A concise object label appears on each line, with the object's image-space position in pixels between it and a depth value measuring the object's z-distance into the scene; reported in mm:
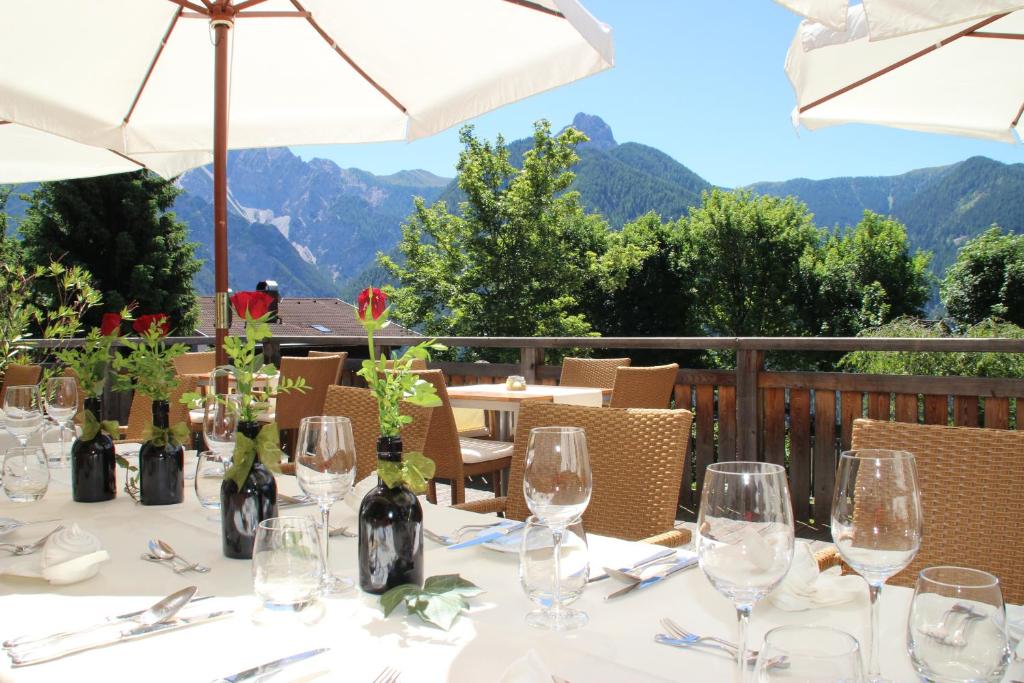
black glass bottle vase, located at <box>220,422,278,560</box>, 1306
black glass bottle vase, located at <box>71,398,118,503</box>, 1760
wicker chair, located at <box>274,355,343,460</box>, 4641
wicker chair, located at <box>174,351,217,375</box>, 6024
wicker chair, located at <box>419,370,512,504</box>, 3279
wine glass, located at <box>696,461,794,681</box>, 760
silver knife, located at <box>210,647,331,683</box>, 853
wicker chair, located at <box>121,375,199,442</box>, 3168
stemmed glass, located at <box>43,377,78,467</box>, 2092
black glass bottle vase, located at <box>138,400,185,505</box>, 1711
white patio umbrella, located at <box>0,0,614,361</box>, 2969
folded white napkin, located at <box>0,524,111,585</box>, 1180
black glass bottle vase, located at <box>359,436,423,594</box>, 1125
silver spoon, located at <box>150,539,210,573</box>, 1251
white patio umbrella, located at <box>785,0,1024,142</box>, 3541
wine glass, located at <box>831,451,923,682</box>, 888
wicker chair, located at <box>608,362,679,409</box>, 3680
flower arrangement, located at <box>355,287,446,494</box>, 1143
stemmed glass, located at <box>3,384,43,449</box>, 2082
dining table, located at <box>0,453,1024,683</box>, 888
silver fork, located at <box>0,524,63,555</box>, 1349
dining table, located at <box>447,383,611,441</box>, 3734
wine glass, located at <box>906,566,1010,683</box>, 679
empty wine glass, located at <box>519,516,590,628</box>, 1049
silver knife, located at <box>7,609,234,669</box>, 914
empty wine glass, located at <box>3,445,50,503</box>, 1720
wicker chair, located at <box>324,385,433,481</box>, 2387
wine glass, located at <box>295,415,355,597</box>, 1251
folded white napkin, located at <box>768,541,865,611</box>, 1056
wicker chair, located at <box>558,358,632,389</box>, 4699
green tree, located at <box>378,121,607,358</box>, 30375
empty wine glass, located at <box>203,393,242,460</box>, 1554
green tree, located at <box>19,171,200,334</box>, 25719
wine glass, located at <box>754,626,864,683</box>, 505
